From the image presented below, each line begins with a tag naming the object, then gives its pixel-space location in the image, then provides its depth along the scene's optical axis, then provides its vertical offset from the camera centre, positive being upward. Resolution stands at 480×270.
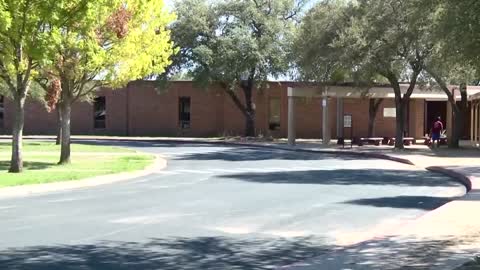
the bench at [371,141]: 41.31 -0.96
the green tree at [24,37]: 19.19 +2.54
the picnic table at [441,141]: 41.28 -0.92
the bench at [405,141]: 41.84 -0.98
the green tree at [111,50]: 21.50 +2.52
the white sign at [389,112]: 51.50 +1.07
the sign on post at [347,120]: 42.38 +0.32
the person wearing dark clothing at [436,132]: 38.78 -0.35
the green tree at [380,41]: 31.27 +4.02
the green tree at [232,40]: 44.28 +5.75
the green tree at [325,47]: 33.69 +4.12
